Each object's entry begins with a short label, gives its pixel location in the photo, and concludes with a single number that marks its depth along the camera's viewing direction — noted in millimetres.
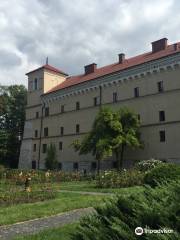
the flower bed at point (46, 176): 16313
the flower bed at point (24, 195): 8808
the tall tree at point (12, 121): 35109
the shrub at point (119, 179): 12748
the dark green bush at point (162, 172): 10103
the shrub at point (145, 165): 17039
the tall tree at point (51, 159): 28948
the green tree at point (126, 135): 21851
